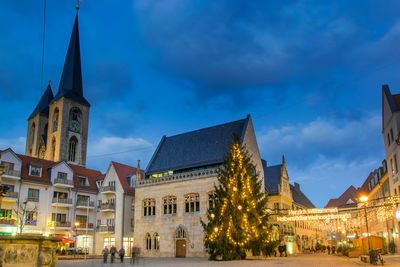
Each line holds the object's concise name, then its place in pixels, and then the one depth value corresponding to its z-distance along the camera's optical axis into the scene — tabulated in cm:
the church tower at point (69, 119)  8625
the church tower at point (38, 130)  9450
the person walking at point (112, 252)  3219
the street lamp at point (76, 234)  5182
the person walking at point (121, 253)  3427
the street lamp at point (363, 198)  2513
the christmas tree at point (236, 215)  3228
